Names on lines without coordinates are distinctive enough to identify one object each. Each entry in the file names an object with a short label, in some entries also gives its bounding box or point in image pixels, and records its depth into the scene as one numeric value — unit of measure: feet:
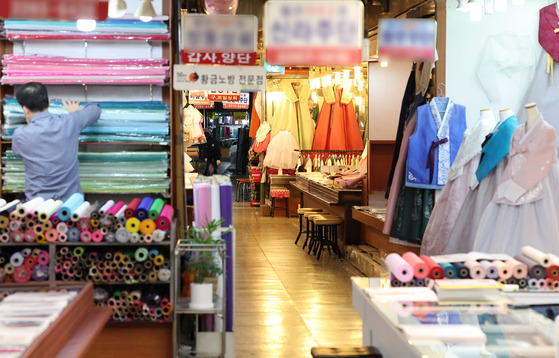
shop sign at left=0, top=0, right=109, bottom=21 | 12.89
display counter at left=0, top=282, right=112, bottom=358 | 8.46
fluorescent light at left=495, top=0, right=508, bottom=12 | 20.39
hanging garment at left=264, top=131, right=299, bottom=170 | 48.55
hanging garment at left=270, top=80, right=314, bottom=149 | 49.47
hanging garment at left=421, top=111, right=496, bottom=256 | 20.13
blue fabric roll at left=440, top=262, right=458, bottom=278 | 11.38
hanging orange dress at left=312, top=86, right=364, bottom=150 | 45.42
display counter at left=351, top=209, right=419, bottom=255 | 25.68
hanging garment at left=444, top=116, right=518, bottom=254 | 19.07
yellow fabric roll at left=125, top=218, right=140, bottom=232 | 13.99
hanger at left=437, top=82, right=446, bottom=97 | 23.01
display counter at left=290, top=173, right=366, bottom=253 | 32.89
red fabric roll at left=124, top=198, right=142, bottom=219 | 14.14
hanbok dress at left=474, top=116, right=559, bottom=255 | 17.01
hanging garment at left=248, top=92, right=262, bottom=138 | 54.65
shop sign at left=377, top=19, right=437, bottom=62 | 20.22
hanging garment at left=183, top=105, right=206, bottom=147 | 46.39
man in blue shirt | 15.51
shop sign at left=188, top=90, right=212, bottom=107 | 58.08
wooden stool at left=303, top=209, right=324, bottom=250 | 35.17
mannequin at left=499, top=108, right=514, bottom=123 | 19.27
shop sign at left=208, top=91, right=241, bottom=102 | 62.49
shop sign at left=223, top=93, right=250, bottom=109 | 71.72
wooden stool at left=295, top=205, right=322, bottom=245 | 36.91
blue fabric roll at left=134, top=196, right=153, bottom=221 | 14.17
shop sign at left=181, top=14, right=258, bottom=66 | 19.03
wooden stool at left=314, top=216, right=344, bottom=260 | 33.04
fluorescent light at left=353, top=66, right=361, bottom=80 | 37.61
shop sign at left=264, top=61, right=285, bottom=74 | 29.13
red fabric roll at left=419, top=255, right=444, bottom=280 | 11.22
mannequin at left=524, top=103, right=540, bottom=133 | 17.32
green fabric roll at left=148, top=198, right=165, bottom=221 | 14.23
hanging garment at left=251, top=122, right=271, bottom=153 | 50.52
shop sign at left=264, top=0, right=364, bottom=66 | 18.85
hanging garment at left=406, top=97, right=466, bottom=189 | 21.98
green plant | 15.11
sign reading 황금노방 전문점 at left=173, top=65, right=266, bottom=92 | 16.89
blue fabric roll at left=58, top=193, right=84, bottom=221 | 13.79
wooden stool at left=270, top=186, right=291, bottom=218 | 49.01
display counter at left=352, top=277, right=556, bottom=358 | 8.48
